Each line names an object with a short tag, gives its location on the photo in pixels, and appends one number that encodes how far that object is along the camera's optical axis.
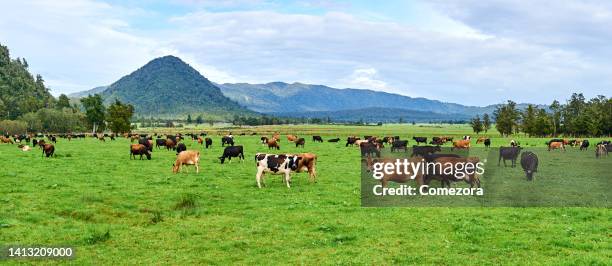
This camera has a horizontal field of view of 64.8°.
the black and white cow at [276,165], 23.84
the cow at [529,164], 27.64
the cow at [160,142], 56.98
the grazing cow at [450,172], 22.86
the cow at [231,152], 37.27
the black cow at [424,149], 46.16
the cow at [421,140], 74.92
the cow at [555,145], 57.70
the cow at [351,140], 65.94
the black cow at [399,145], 55.03
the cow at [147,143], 51.37
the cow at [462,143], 57.89
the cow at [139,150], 40.15
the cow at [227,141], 64.19
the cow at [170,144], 53.92
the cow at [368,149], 46.89
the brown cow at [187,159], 30.04
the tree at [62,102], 171.81
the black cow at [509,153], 36.01
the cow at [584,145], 58.03
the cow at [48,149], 41.28
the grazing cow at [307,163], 24.59
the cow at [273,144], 56.96
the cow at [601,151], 46.22
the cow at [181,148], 45.09
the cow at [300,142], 63.46
